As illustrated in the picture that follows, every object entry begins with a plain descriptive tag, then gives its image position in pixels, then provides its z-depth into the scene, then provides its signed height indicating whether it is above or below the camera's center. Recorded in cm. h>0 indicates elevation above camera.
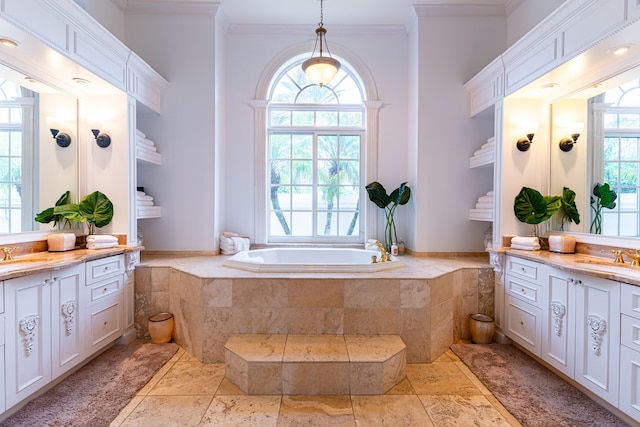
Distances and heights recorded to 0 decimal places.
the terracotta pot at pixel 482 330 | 289 -101
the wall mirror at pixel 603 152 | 228 +44
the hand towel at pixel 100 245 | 274 -31
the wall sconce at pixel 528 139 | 295 +62
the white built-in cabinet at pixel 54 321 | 184 -73
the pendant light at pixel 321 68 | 298 +125
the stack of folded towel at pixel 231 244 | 368 -38
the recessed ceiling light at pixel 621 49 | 206 +100
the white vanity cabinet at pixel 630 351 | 173 -72
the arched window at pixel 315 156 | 415 +65
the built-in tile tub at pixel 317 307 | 252 -72
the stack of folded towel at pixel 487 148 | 322 +61
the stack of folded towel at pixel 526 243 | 280 -27
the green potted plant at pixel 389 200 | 375 +11
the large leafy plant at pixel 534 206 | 281 +4
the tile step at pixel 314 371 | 214 -102
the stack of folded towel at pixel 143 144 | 319 +63
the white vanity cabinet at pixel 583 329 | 188 -72
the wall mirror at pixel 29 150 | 230 +42
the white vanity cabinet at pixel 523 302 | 249 -71
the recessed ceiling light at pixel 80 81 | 262 +99
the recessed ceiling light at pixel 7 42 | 201 +99
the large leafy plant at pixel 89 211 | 263 -3
